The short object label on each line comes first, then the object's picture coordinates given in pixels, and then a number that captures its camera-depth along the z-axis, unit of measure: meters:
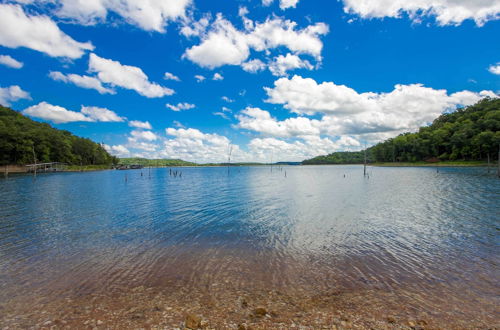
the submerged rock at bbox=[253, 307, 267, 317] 6.77
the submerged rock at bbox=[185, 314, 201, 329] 6.22
